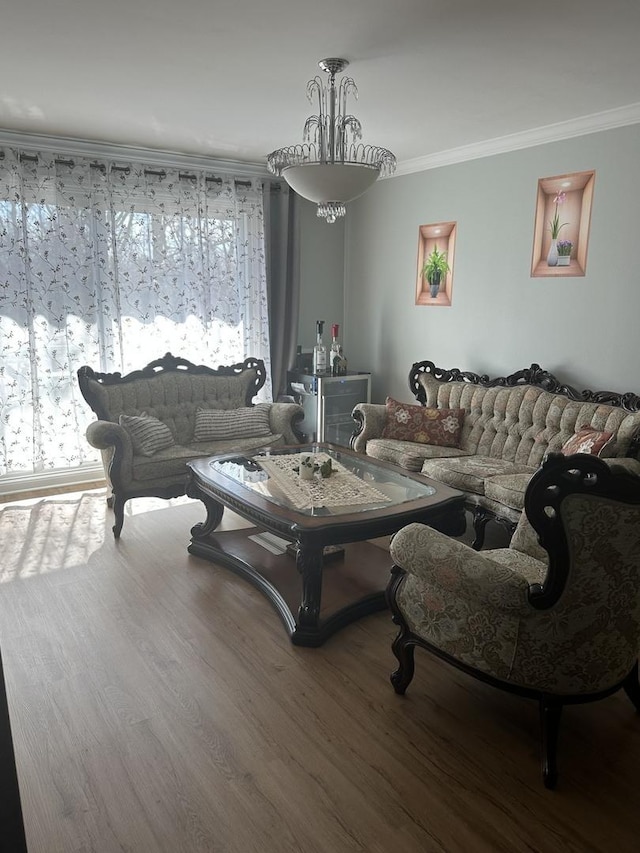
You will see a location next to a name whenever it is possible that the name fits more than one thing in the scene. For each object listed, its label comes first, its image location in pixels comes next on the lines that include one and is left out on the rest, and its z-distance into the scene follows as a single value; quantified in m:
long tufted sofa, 3.84
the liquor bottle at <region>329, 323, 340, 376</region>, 6.03
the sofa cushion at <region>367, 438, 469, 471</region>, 4.51
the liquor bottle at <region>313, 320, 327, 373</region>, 5.99
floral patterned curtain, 4.92
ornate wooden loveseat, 4.25
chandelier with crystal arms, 3.03
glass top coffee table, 2.96
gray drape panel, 5.99
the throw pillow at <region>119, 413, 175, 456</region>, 4.39
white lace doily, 3.27
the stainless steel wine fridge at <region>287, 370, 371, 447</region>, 5.94
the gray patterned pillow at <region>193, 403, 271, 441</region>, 4.82
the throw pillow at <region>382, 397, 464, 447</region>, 4.81
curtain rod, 4.81
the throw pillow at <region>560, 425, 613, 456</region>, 3.71
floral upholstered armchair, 1.93
